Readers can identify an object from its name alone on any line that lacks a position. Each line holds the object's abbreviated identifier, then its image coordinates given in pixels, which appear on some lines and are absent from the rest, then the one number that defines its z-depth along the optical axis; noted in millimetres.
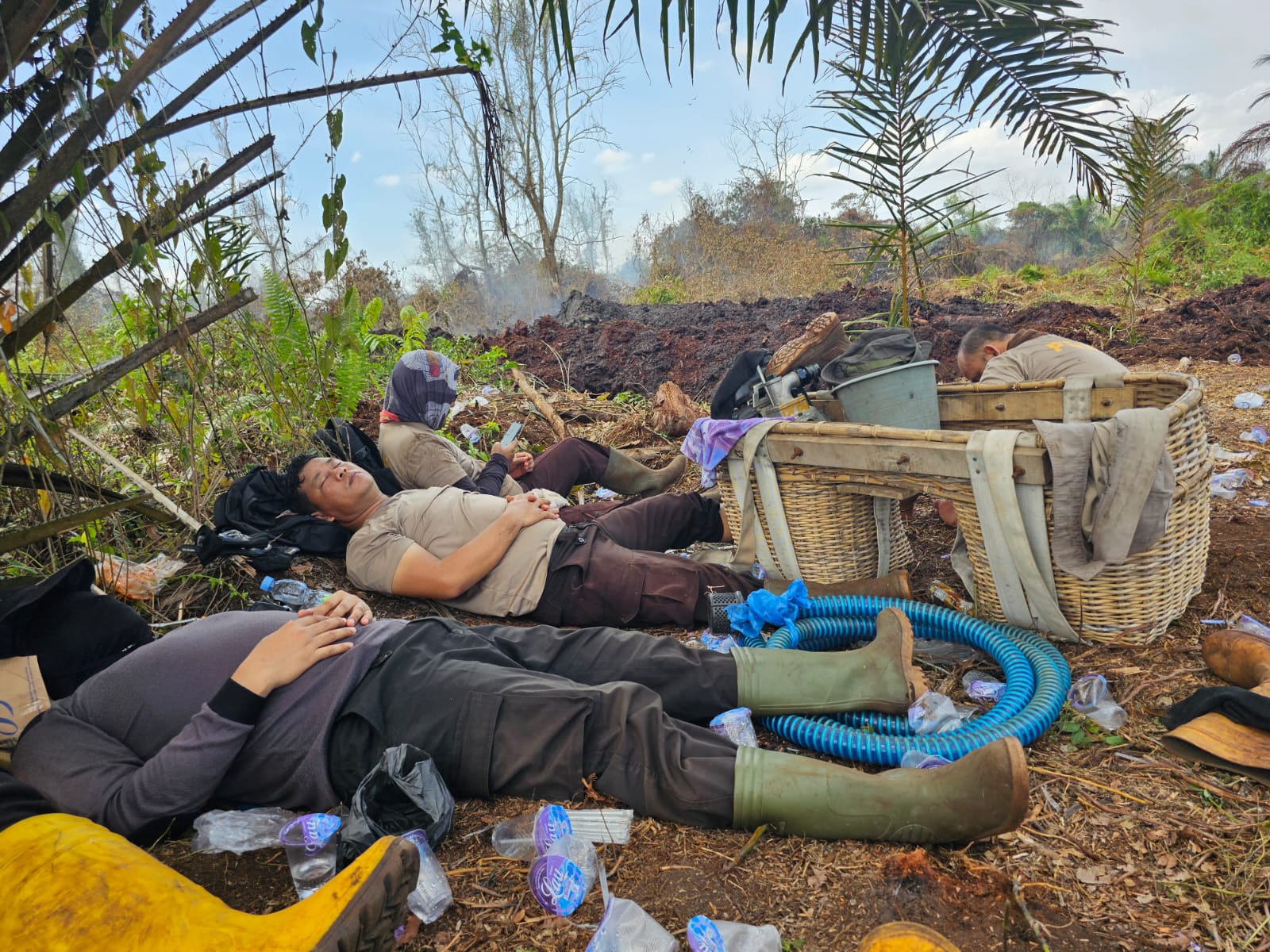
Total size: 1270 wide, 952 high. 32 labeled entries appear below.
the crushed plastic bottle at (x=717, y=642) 3023
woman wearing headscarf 4137
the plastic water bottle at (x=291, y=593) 3109
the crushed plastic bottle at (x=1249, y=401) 5352
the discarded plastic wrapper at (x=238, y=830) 1927
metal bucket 3295
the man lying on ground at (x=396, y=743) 1780
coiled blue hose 2141
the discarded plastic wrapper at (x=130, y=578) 2971
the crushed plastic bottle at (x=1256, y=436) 4582
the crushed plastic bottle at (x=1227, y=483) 3938
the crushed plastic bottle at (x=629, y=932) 1522
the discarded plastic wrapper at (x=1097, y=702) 2268
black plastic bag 1756
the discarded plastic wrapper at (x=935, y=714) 2348
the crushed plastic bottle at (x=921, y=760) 2082
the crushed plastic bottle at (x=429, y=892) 1681
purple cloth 3314
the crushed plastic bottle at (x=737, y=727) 2314
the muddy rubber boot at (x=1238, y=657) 2215
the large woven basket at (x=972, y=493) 2586
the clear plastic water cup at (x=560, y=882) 1634
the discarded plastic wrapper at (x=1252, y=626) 2613
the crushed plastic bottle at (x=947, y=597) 3107
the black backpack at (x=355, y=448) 4035
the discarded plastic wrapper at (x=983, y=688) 2553
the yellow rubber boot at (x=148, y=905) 1336
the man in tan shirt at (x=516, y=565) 3039
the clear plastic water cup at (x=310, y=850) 1817
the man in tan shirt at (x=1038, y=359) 3730
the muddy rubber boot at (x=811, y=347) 3660
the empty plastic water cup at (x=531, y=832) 1811
